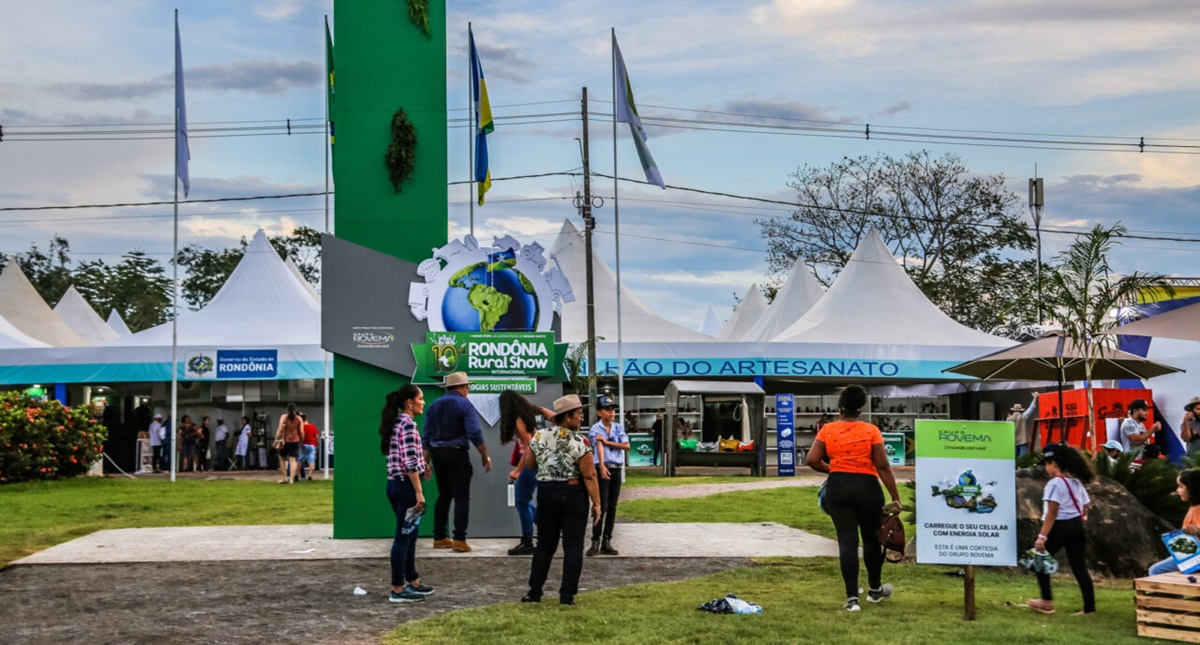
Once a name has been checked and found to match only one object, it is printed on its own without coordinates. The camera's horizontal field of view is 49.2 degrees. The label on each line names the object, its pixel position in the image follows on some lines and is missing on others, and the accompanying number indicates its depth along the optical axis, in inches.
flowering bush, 954.1
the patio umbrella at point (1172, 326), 560.4
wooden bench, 336.2
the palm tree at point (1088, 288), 690.8
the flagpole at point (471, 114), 808.9
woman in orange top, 366.3
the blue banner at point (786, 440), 1210.6
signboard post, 361.1
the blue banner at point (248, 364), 1344.7
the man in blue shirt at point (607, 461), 508.4
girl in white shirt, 372.5
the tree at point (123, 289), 2886.3
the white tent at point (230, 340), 1338.6
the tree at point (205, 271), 2805.1
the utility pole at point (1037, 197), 1648.6
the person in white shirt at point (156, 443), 1317.7
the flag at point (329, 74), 945.9
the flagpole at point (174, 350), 1082.7
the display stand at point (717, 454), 1185.4
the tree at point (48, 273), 2851.9
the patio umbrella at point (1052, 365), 751.1
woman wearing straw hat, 375.9
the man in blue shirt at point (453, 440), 499.5
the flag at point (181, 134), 1082.1
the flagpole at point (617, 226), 1186.0
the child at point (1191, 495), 350.9
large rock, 467.2
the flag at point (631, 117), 1075.9
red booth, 924.0
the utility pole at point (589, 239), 1182.9
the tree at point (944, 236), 2020.2
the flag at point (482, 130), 840.9
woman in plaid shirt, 387.9
